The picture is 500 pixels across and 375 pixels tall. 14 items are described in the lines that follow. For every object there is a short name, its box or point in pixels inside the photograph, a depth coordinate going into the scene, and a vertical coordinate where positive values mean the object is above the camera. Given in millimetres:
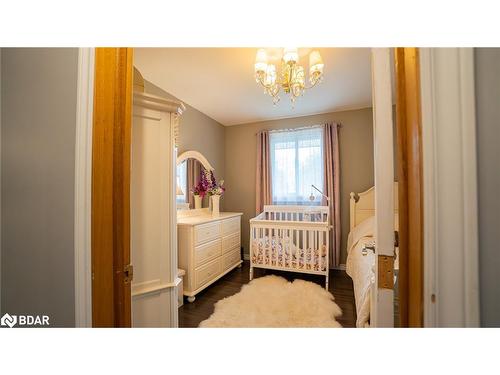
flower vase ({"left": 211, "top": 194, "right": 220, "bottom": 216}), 2760 -190
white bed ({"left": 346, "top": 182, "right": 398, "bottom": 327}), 1260 -649
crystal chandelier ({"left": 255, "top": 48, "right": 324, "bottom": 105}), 1392 +963
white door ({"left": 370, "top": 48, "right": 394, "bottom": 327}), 557 +10
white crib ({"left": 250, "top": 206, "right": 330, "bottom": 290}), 2336 -744
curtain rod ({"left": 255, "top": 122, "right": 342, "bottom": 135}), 2962 +1047
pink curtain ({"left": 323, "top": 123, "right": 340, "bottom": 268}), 2926 +162
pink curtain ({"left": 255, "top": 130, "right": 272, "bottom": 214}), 3289 +336
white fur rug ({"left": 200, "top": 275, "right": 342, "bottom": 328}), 1675 -1178
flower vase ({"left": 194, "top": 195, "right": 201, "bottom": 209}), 2777 -143
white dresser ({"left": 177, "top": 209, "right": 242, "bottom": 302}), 2043 -692
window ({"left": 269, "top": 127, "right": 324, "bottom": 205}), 3078 +451
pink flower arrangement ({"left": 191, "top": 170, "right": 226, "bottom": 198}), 2807 +67
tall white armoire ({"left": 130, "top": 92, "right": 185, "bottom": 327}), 935 -104
